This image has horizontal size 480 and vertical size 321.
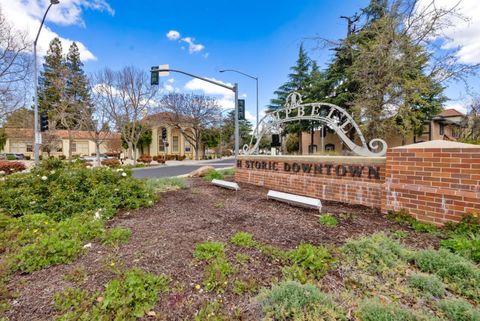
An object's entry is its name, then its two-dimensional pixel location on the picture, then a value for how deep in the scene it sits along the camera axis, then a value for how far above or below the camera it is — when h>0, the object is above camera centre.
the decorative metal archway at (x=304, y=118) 5.60 +0.90
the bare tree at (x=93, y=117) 24.62 +3.87
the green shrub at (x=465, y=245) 2.70 -1.17
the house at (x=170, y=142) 38.83 +1.89
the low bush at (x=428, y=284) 2.16 -1.28
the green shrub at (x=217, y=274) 2.33 -1.33
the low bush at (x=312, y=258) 2.55 -1.25
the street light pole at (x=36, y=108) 11.62 +2.34
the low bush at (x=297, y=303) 1.88 -1.31
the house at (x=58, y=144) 37.66 +1.52
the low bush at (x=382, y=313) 1.80 -1.29
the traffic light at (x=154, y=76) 10.82 +3.64
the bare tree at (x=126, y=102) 25.33 +5.73
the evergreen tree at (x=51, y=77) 25.43 +9.92
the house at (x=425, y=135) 23.39 +2.16
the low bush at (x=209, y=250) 2.88 -1.29
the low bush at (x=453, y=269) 2.21 -1.24
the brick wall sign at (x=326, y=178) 4.96 -0.67
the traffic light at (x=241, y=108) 11.81 +2.31
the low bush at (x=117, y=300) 1.99 -1.39
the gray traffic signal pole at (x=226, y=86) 10.78 +3.34
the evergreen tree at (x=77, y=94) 24.55 +6.84
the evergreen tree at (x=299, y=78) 29.59 +9.79
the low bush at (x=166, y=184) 7.55 -1.13
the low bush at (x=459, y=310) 1.81 -1.29
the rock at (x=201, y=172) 11.53 -1.00
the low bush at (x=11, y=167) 15.09 -1.05
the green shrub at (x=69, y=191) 4.68 -0.88
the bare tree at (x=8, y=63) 14.02 +5.60
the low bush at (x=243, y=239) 3.20 -1.26
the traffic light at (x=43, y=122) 12.89 +1.66
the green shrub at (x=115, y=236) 3.41 -1.31
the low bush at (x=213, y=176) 9.99 -1.06
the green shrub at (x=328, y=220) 3.93 -1.19
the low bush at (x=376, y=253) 2.61 -1.22
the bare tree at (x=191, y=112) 35.97 +6.59
